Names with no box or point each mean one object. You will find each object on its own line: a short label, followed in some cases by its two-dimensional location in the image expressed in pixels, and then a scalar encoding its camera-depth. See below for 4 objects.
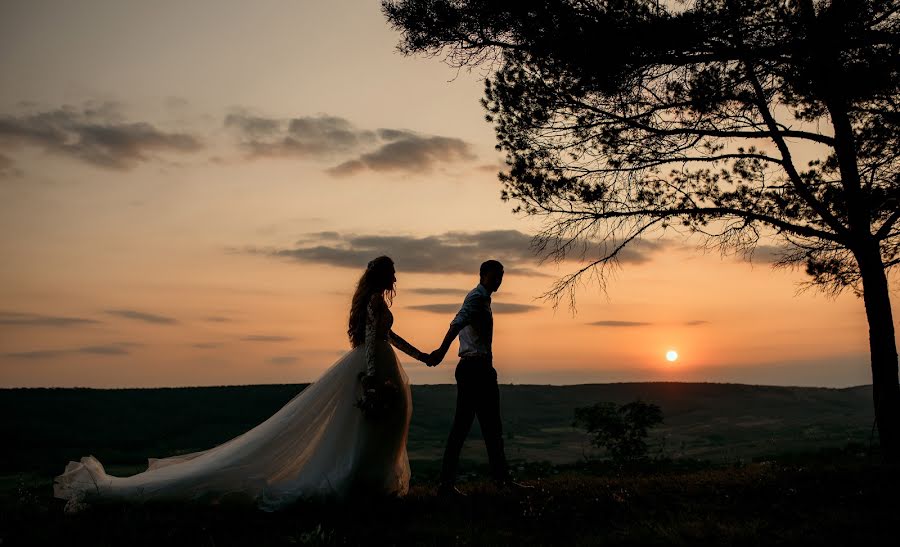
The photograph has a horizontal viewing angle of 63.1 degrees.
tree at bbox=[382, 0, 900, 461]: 10.84
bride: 7.77
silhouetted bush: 14.87
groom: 8.68
